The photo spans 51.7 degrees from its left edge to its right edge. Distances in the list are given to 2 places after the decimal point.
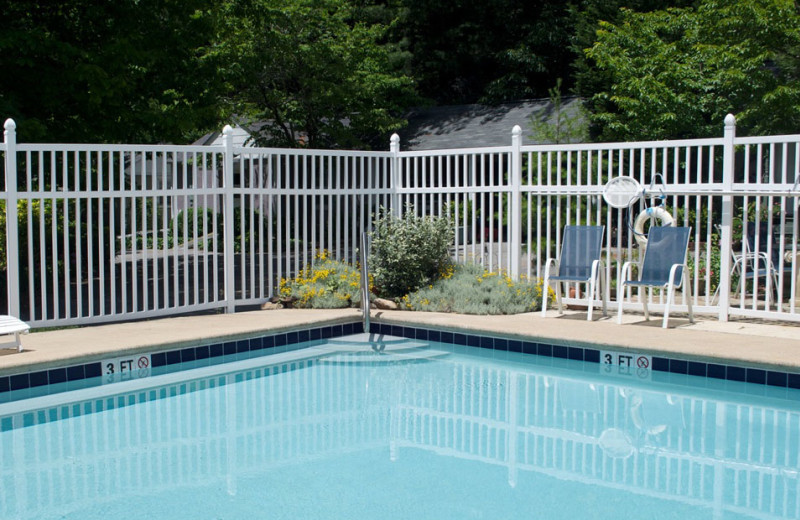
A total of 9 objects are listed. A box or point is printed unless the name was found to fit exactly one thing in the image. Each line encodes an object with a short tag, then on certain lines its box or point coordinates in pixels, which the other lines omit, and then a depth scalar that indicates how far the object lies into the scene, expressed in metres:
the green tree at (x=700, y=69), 13.55
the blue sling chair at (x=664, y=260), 7.93
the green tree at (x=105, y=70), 10.48
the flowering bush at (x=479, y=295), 8.86
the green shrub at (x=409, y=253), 9.49
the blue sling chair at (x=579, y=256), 8.59
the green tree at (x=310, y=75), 18.67
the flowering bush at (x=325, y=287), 9.25
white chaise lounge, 6.43
